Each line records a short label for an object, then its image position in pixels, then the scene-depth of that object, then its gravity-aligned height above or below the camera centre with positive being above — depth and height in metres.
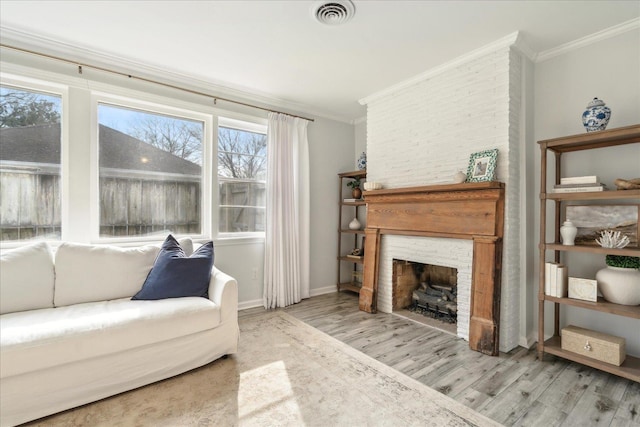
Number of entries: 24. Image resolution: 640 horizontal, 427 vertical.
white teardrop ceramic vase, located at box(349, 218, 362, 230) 4.17 -0.18
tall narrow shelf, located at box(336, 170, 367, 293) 4.26 -0.28
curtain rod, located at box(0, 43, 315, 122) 2.42 +1.26
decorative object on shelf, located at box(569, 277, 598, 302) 2.15 -0.55
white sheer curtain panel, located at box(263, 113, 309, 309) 3.62 -0.01
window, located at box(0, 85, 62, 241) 2.48 +0.40
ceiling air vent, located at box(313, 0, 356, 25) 2.04 +1.39
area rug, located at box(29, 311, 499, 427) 1.65 -1.12
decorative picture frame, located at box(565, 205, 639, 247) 2.19 -0.06
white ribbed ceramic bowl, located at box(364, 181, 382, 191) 3.48 +0.30
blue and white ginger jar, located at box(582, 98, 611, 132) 2.14 +0.68
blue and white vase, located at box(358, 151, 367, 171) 4.09 +0.69
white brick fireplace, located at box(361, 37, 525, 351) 2.51 +0.69
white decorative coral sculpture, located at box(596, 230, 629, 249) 2.03 -0.19
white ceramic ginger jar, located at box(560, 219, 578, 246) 2.25 -0.15
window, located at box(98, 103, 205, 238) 2.89 +0.40
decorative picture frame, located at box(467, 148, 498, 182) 2.50 +0.39
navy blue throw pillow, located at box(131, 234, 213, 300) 2.30 -0.50
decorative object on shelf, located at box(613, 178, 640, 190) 2.00 +0.19
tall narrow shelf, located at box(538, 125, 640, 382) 1.99 -0.22
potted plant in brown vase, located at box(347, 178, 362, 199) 4.14 +0.34
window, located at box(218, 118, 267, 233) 3.55 +0.44
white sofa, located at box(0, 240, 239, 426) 1.62 -0.70
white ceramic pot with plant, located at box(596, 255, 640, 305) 2.04 -0.46
